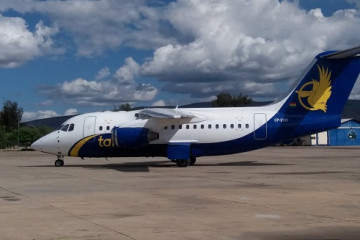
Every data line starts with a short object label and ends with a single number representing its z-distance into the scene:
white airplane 29.53
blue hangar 96.12
